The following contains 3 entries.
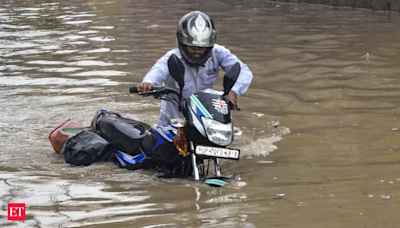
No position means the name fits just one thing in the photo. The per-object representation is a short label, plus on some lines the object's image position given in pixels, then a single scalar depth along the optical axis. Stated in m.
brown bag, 13.96
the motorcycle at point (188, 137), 10.70
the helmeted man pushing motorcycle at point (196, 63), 11.50
